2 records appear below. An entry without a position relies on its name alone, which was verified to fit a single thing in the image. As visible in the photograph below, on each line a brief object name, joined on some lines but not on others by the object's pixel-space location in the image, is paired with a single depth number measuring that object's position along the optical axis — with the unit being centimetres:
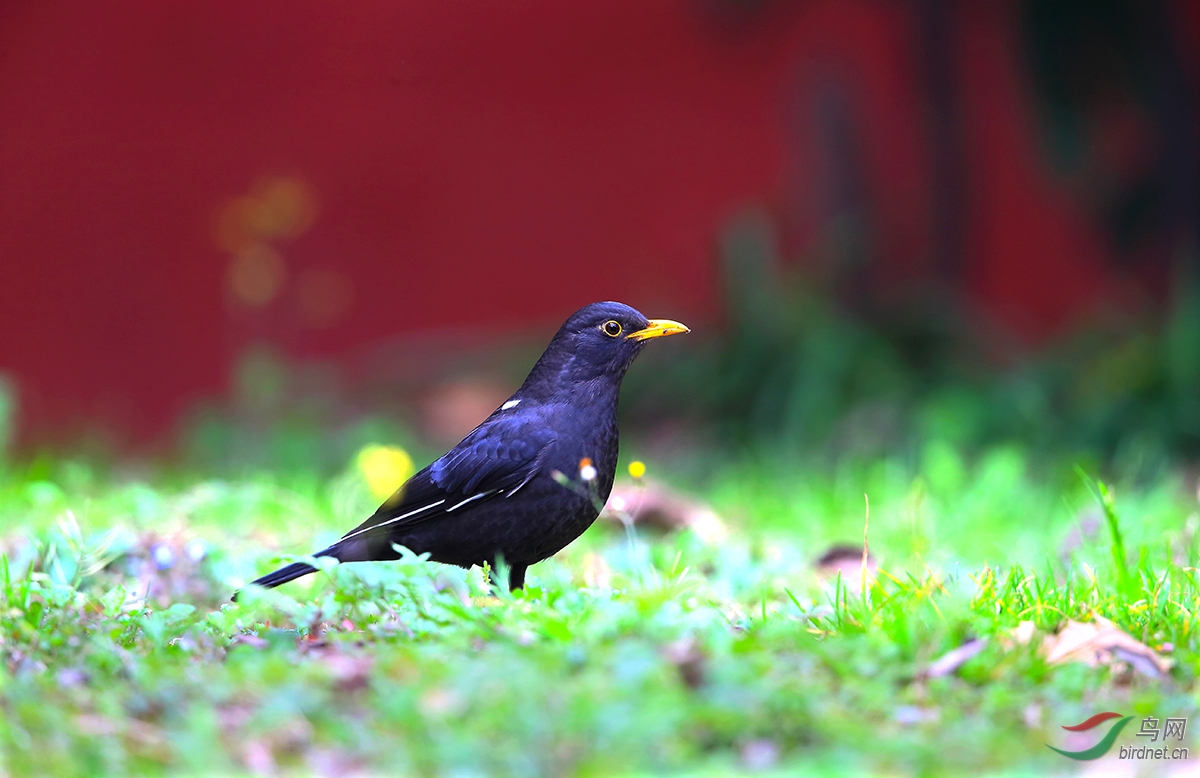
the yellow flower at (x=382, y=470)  985
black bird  654
